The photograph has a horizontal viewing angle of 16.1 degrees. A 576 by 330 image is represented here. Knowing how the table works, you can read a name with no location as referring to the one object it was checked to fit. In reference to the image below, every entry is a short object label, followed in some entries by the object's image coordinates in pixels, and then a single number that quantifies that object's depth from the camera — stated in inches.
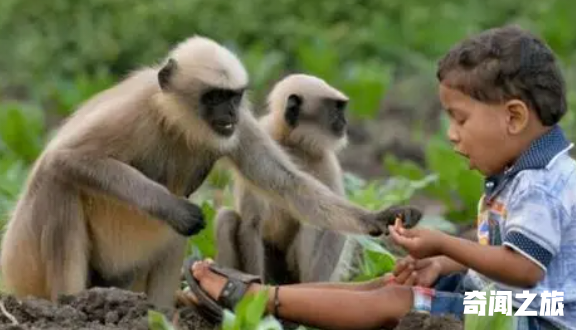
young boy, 279.6
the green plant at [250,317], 268.2
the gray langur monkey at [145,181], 316.8
